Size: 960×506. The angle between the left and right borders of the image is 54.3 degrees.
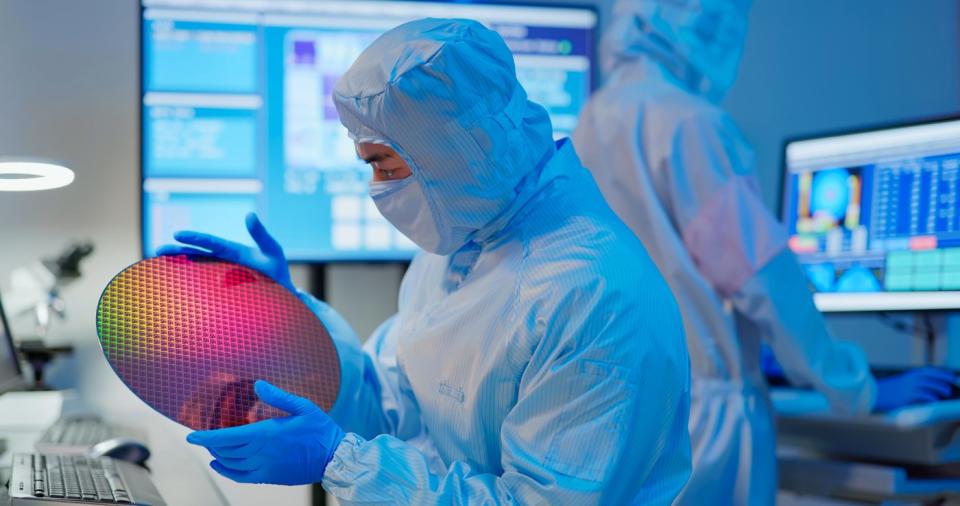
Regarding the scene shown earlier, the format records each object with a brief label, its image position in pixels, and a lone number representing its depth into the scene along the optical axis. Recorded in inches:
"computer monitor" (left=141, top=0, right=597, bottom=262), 93.8
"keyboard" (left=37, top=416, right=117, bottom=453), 67.1
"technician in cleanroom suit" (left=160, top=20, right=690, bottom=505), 41.4
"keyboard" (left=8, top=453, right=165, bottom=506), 45.7
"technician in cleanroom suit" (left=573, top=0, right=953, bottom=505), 73.3
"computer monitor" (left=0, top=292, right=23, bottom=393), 71.4
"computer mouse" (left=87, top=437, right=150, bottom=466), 60.9
